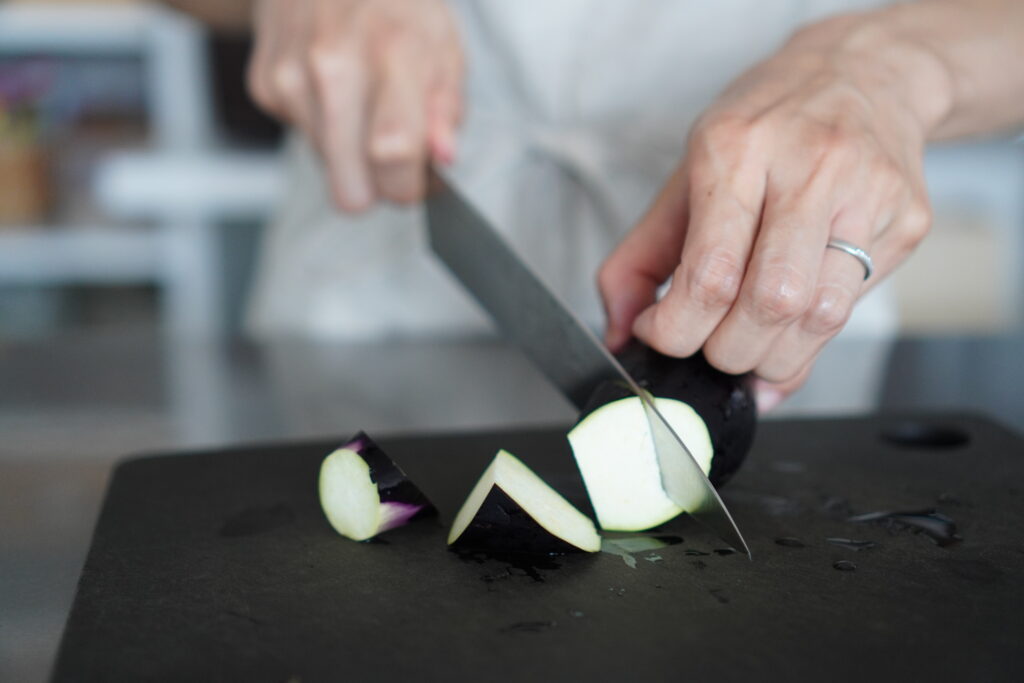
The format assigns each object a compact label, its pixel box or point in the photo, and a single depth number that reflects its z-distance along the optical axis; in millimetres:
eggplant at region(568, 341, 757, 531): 551
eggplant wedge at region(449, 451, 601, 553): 525
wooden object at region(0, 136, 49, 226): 1496
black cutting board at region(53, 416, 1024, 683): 481
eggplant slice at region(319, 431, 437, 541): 541
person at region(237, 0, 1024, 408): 543
